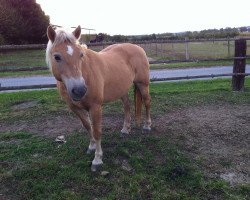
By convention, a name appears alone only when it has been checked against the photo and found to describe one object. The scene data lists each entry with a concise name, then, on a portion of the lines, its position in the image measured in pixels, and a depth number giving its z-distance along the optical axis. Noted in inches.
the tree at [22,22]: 638.2
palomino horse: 91.0
